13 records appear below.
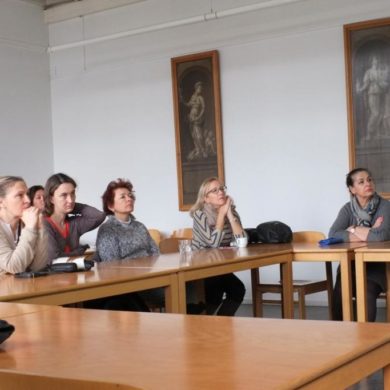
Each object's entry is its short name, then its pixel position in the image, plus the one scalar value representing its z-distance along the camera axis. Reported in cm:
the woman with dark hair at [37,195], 659
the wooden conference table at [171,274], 358
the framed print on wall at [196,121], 864
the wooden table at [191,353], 162
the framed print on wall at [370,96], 763
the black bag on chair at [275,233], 650
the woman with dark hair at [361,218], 598
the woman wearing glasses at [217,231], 597
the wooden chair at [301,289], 605
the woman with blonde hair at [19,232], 429
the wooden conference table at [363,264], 520
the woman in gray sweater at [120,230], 546
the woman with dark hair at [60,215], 536
